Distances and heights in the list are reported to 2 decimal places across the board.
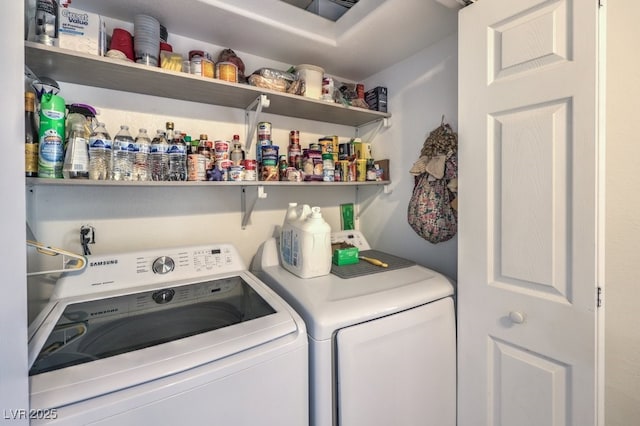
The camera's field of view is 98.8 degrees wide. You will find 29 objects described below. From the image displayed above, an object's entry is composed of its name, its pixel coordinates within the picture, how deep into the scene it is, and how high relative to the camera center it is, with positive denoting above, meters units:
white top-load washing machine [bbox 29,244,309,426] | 0.68 -0.41
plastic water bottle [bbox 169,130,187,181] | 1.28 +0.23
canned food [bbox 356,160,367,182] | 1.87 +0.28
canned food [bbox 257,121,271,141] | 1.56 +0.45
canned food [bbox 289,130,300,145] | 1.72 +0.46
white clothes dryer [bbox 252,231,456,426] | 1.00 -0.53
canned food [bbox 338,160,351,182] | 1.82 +0.27
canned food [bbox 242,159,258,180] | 1.42 +0.22
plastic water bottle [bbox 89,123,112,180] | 1.11 +0.23
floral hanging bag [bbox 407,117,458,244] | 1.46 +0.12
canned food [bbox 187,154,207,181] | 1.32 +0.21
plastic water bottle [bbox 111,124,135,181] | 1.16 +0.23
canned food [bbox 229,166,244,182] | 1.39 +0.19
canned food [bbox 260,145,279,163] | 1.52 +0.32
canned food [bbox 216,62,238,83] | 1.36 +0.69
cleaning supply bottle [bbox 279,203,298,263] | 1.45 -0.13
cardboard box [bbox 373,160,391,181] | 1.95 +0.29
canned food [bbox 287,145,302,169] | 1.67 +0.33
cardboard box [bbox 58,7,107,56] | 1.06 +0.71
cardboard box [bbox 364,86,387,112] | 1.91 +0.78
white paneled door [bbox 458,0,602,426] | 0.92 -0.01
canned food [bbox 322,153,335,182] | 1.70 +0.26
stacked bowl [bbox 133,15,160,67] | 1.23 +0.78
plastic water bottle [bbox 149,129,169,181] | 1.26 +0.24
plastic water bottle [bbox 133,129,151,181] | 1.21 +0.23
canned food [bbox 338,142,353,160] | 1.90 +0.41
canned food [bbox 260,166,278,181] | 1.51 +0.21
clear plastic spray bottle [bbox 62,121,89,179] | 1.04 +0.21
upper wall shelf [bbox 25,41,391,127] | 1.07 +0.61
